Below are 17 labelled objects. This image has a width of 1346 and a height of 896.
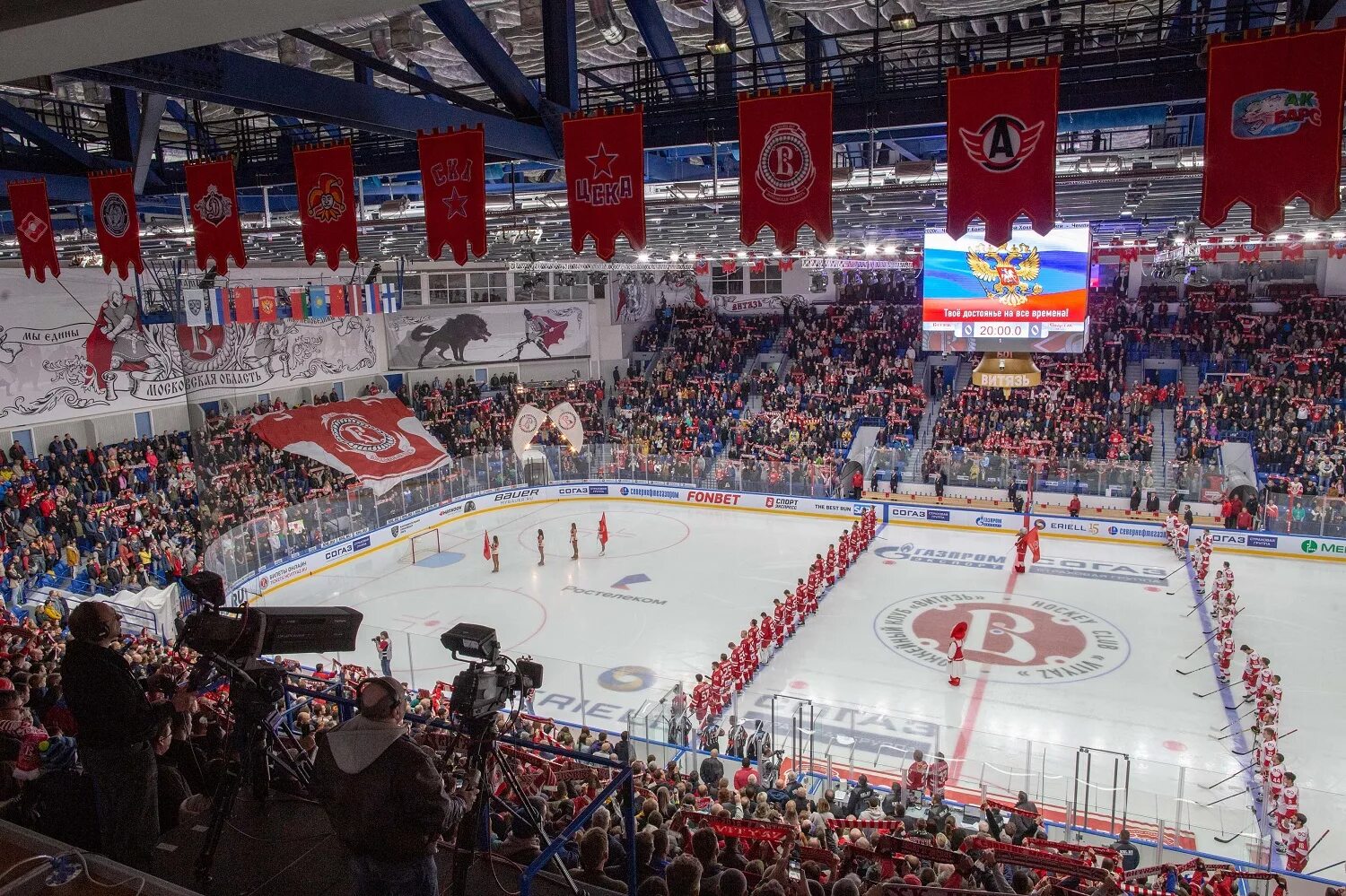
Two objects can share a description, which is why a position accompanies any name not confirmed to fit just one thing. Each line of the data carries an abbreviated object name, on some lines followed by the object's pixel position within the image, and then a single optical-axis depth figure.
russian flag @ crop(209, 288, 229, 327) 24.19
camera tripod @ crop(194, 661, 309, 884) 4.29
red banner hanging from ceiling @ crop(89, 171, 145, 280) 9.76
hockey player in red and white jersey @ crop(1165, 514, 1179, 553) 23.06
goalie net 24.23
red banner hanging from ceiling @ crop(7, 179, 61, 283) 10.11
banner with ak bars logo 5.62
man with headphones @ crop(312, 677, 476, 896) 3.30
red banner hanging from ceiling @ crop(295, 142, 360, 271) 8.66
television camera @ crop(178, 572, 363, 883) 4.34
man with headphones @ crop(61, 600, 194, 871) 4.14
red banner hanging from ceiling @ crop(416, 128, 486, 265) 7.86
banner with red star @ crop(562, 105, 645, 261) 7.56
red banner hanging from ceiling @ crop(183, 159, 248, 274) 9.35
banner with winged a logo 6.34
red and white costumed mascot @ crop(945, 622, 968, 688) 15.20
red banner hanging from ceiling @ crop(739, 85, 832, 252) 6.97
